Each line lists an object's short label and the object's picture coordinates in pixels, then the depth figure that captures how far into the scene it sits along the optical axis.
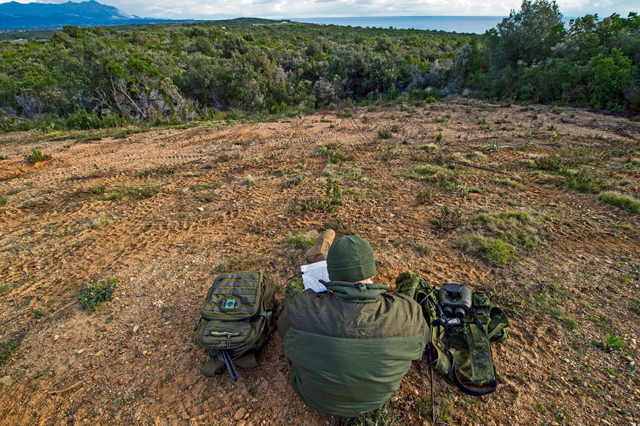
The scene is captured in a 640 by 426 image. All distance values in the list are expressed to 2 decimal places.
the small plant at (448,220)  4.29
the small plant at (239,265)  3.57
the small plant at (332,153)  7.27
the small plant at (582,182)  5.16
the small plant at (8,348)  2.54
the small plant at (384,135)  9.17
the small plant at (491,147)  7.65
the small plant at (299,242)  3.93
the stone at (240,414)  2.12
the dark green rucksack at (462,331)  2.24
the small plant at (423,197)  5.12
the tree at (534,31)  16.14
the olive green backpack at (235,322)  2.30
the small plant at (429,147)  7.84
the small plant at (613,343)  2.41
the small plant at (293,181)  5.90
